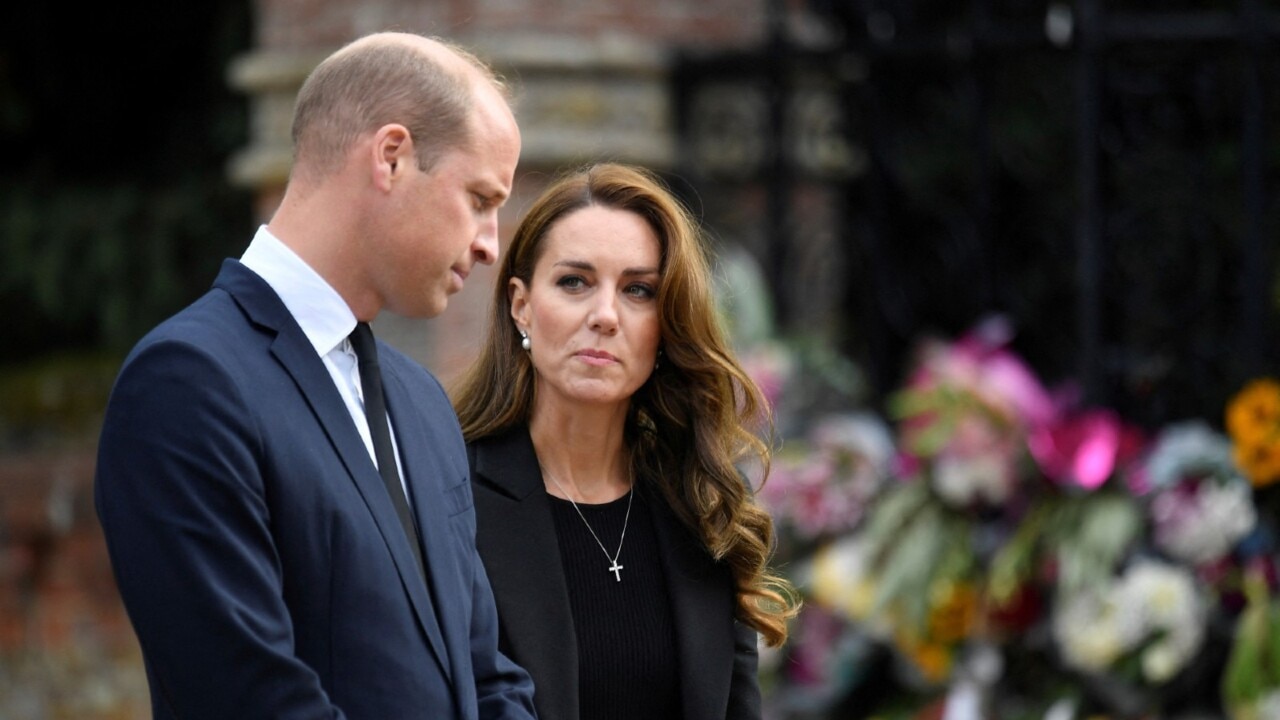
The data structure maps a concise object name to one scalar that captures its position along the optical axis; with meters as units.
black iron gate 10.56
